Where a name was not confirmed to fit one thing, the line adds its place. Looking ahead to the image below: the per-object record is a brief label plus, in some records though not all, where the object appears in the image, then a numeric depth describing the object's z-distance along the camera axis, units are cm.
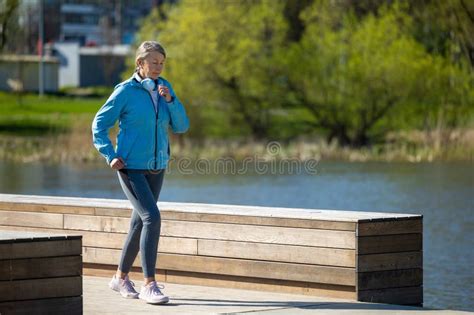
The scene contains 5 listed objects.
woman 1764
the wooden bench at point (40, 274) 1589
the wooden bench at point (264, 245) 1819
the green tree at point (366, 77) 8169
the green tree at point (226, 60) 8444
